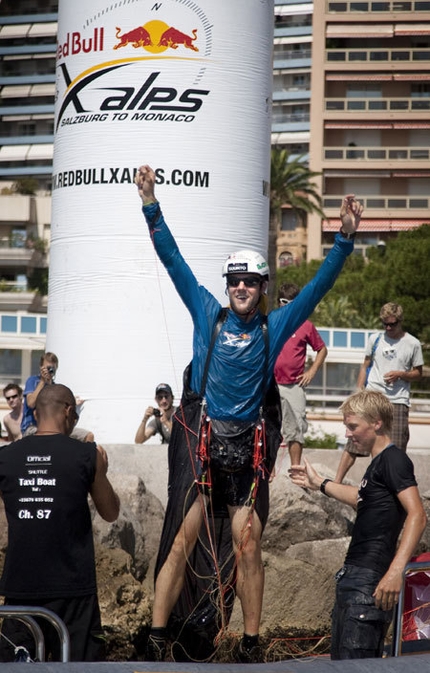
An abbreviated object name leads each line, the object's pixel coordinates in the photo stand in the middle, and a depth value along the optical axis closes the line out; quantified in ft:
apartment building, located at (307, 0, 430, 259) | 279.49
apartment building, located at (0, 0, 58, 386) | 291.58
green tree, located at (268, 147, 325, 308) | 191.11
